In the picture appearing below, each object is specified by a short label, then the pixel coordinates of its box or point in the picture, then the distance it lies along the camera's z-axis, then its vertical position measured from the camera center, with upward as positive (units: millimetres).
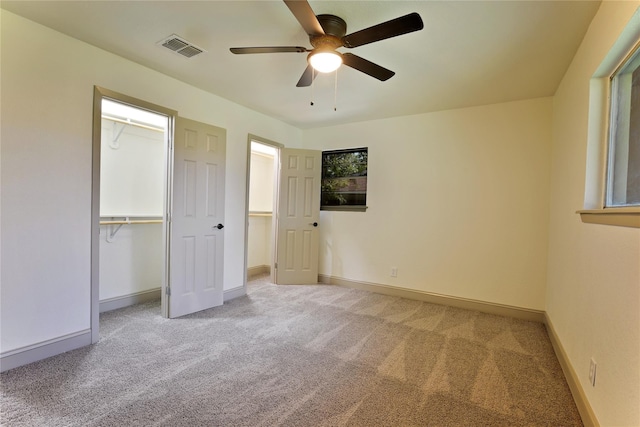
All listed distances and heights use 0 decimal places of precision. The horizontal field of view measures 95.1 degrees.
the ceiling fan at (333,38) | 1641 +1065
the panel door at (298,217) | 4652 -190
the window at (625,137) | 1562 +459
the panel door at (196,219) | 3172 -202
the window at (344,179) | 4551 +436
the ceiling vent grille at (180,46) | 2373 +1308
